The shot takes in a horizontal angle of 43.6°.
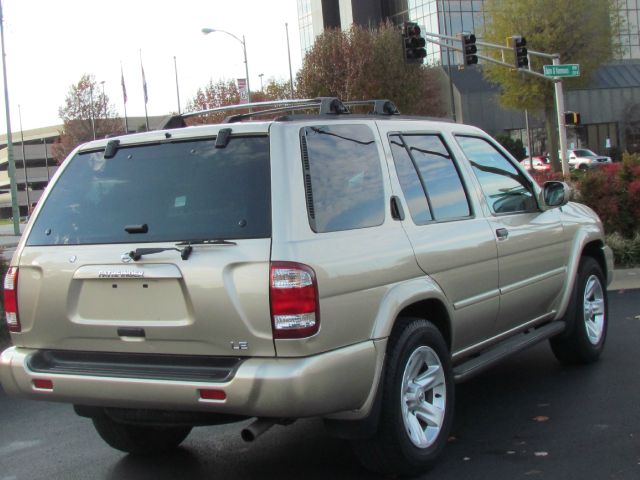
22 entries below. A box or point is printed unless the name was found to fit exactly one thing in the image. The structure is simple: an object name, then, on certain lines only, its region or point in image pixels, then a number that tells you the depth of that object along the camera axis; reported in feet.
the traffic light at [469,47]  87.35
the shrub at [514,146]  196.85
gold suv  12.08
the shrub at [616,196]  41.78
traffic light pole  102.72
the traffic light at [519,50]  92.43
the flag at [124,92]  172.76
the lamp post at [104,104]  194.49
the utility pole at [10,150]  101.82
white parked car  168.04
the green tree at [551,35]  145.59
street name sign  85.25
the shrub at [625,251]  40.37
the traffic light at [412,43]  79.30
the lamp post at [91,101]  192.54
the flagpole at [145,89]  174.85
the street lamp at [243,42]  126.21
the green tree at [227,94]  179.93
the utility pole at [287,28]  229.76
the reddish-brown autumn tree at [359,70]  168.35
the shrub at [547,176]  49.65
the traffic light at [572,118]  98.99
